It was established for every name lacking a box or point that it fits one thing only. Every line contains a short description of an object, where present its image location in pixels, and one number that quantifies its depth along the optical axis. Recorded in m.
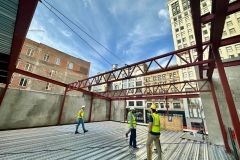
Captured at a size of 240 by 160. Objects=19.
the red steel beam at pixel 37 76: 8.73
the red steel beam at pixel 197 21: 3.03
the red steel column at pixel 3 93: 8.82
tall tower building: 28.89
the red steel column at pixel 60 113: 12.32
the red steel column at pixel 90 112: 16.08
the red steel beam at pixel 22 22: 2.67
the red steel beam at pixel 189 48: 4.31
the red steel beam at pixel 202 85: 8.12
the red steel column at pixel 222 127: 6.06
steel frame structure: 2.95
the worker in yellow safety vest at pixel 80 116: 8.91
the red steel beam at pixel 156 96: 12.25
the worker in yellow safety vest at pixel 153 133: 4.13
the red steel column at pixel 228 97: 3.55
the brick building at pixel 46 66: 21.36
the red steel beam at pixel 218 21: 2.89
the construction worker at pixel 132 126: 5.91
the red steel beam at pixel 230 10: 3.20
